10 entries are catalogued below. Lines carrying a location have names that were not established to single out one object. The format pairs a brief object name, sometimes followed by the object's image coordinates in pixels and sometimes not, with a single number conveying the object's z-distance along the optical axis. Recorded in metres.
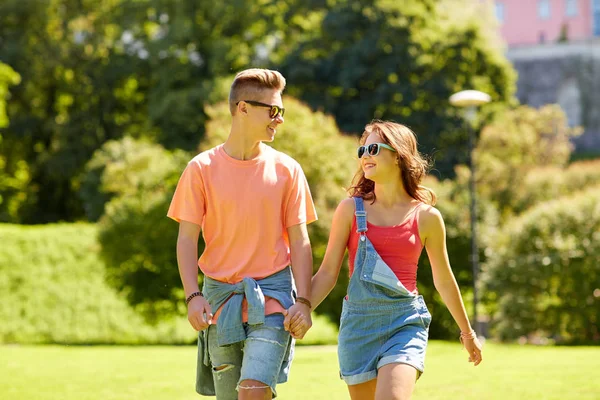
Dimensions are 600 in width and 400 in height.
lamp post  18.89
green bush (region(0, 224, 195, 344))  24.52
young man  4.50
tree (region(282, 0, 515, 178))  32.31
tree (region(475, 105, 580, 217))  32.41
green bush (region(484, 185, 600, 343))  20.89
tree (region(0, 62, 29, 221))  40.09
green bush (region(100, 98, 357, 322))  22.47
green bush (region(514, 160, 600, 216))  31.83
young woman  4.62
